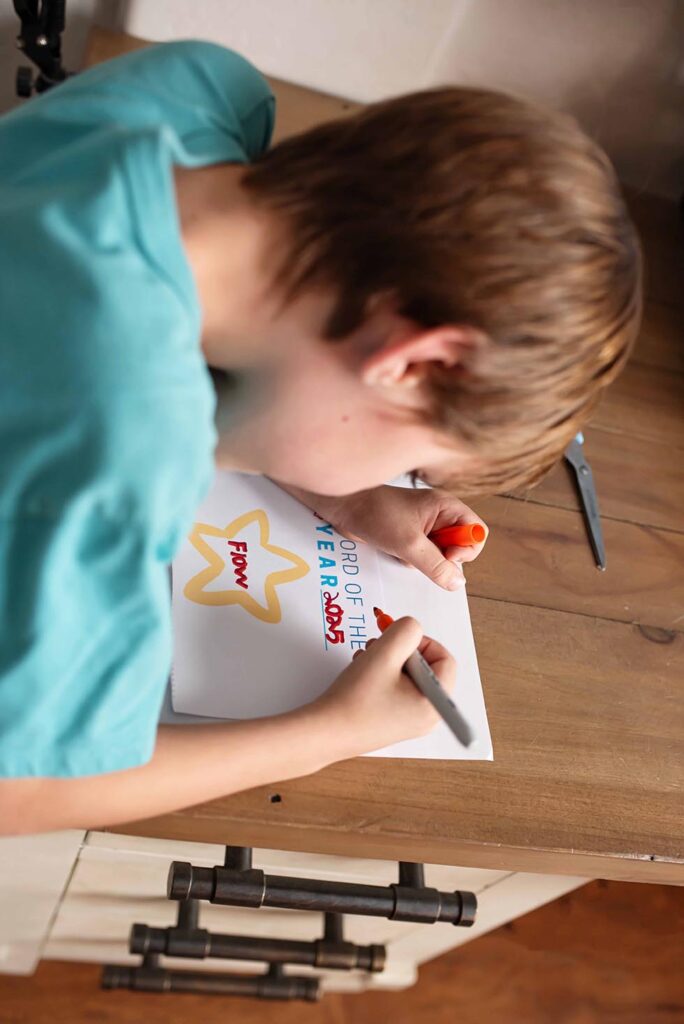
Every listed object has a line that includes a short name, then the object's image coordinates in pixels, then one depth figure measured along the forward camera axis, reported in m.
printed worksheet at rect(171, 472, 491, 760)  0.65
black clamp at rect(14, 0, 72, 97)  0.87
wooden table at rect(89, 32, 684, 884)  0.63
